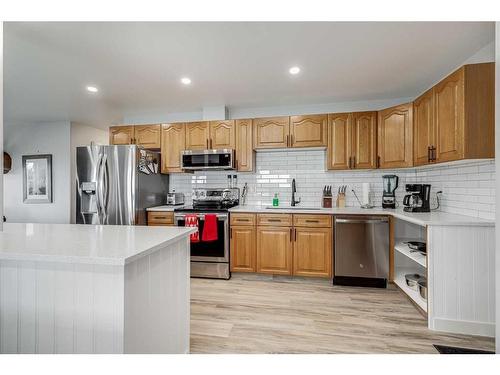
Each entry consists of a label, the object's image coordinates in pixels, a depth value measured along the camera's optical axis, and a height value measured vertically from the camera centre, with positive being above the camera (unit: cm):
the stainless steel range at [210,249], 338 -82
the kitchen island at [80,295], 114 -50
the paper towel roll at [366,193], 349 -9
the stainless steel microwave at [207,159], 362 +38
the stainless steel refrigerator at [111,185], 340 +2
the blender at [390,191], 336 -7
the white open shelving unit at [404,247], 300 -68
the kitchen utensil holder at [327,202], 363 -22
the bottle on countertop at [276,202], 382 -23
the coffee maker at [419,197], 286 -12
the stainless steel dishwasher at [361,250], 303 -76
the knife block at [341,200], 364 -19
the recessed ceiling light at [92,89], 316 +120
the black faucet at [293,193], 380 -10
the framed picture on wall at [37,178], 494 +17
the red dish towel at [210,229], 334 -55
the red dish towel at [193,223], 338 -47
